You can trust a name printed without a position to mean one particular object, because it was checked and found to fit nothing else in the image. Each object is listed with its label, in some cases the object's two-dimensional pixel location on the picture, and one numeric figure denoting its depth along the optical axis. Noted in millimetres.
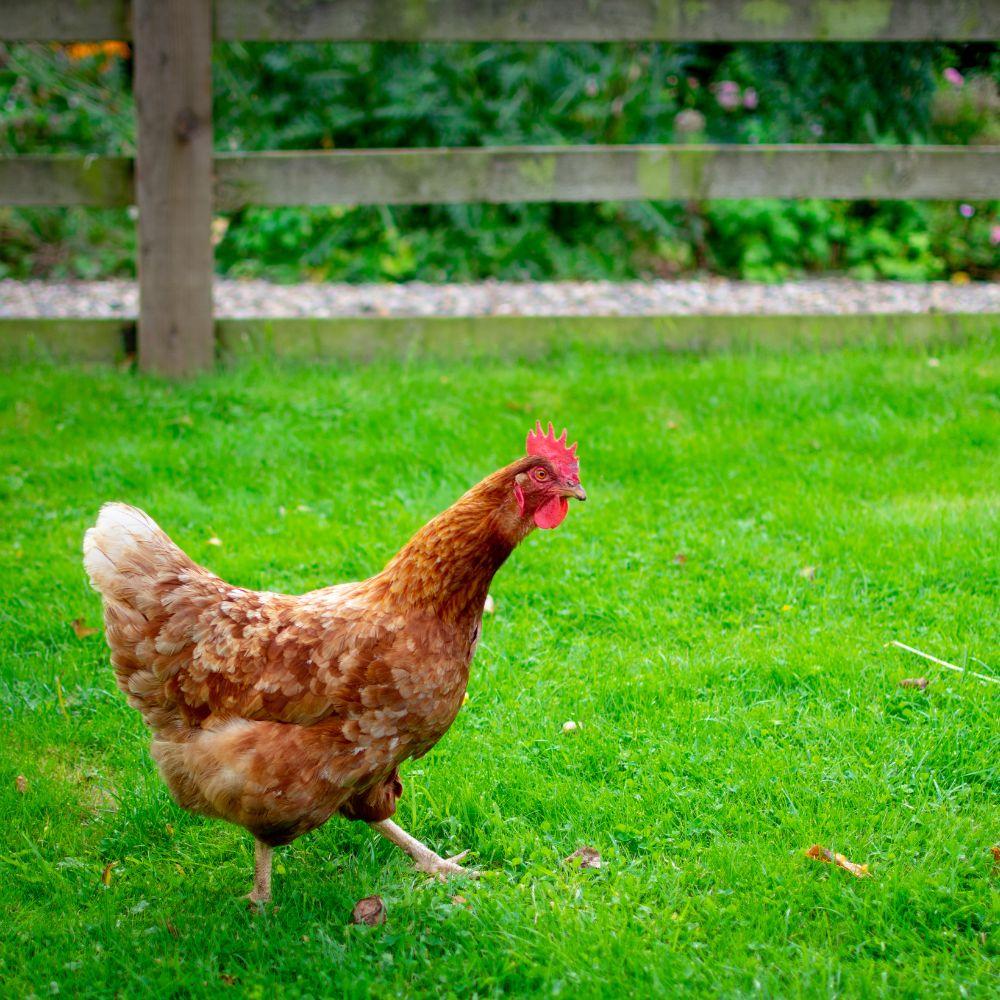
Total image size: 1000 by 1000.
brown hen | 2990
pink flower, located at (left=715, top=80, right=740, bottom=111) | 10414
